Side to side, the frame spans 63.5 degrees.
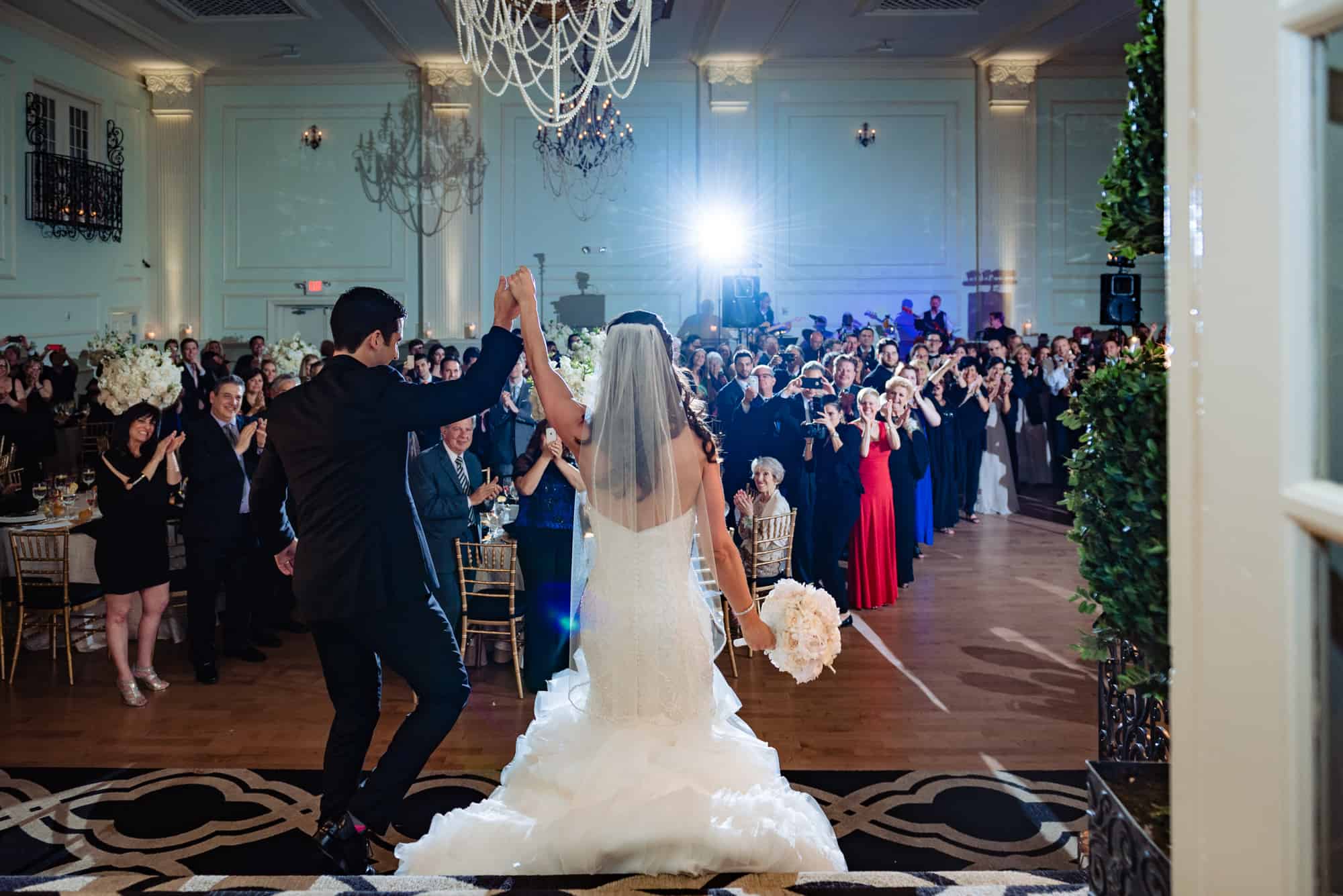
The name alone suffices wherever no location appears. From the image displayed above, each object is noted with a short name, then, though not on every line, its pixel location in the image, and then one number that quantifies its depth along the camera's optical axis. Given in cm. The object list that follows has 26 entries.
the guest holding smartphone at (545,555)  526
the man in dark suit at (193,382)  1111
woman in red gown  688
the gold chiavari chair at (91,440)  882
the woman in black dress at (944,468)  903
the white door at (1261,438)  74
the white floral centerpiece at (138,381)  551
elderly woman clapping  614
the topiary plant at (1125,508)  149
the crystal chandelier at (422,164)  1475
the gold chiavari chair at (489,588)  528
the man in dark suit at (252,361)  866
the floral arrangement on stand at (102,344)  1240
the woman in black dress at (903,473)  747
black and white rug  339
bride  267
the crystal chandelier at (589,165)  1449
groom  291
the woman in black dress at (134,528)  502
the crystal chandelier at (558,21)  563
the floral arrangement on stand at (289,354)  1041
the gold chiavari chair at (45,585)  533
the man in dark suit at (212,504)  532
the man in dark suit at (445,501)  525
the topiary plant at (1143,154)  156
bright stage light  1496
